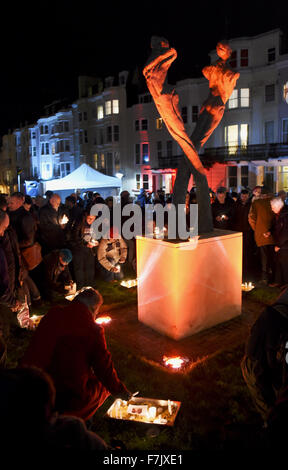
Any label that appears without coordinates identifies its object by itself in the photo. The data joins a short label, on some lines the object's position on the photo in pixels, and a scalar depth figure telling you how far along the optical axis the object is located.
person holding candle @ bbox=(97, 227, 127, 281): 8.16
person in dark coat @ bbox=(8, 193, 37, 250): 6.38
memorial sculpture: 5.57
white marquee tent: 18.28
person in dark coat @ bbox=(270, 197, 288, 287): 7.41
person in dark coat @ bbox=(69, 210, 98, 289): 7.71
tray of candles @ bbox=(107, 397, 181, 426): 3.61
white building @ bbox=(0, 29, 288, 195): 27.34
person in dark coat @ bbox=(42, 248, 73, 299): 6.46
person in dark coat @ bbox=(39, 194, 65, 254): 7.98
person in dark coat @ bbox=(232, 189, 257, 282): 8.84
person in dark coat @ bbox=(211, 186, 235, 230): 8.96
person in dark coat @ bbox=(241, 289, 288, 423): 2.51
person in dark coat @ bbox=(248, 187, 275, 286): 7.91
